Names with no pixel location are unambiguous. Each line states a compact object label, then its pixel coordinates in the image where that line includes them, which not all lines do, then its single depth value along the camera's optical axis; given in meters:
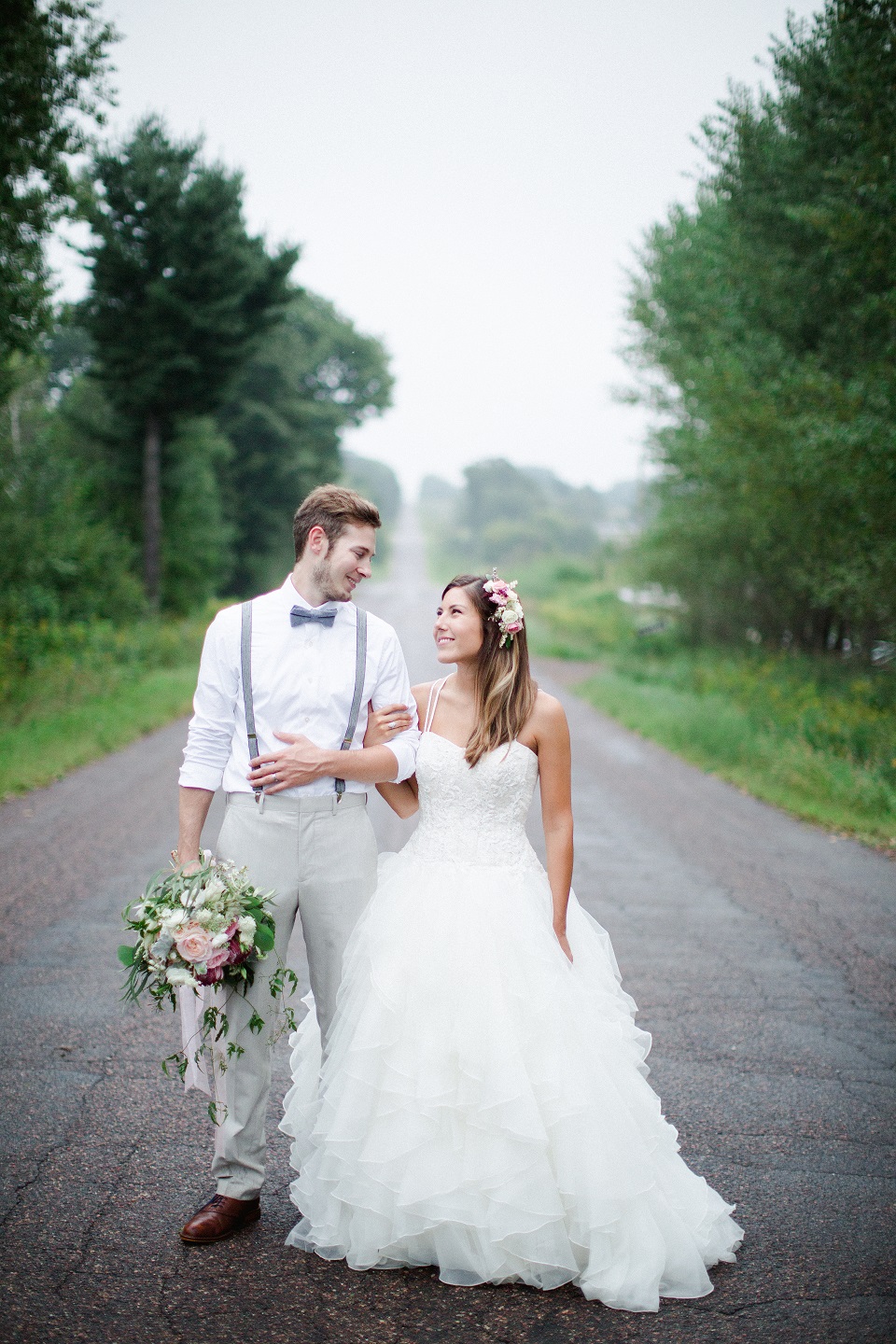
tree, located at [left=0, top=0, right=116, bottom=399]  12.14
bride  3.01
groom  3.31
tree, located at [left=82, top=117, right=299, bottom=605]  21.55
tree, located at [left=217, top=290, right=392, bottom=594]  34.41
